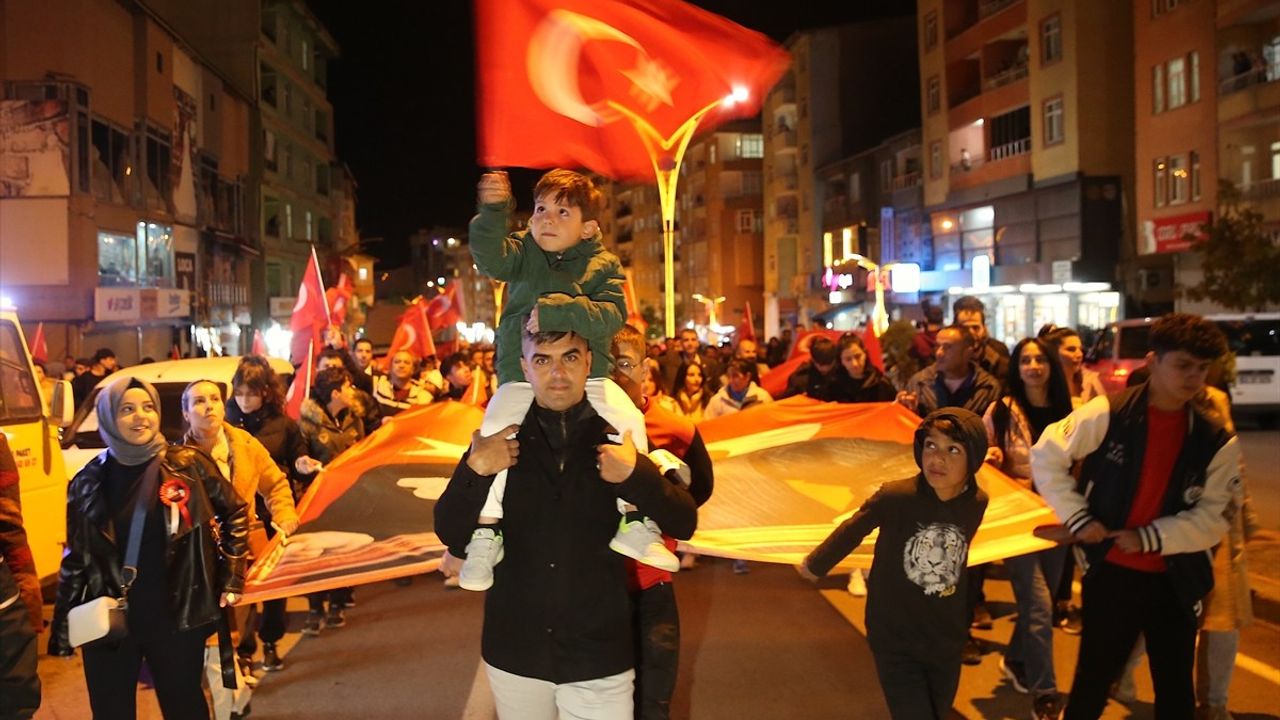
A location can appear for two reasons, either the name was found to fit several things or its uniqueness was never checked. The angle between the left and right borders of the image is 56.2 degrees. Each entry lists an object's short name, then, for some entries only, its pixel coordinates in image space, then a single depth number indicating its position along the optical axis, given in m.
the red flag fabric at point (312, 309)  15.63
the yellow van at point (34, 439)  8.48
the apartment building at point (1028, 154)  38.38
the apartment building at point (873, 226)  49.91
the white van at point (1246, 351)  22.48
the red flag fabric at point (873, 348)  14.72
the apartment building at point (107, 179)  31.06
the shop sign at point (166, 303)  36.69
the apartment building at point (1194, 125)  31.12
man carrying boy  3.67
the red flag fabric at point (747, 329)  23.46
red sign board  32.38
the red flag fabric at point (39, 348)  20.61
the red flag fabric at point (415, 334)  20.05
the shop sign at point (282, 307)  56.38
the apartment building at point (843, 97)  64.25
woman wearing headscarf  4.89
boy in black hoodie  4.66
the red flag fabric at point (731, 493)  6.50
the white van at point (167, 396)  10.54
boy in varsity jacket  4.86
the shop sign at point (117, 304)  32.44
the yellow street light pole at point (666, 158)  8.54
